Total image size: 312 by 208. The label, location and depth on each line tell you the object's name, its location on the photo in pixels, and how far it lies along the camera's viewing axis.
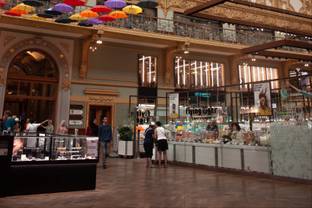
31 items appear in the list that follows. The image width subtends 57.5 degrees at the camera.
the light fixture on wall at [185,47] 14.82
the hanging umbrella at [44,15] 9.23
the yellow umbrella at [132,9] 8.80
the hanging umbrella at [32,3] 7.93
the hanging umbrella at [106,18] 9.26
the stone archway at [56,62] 12.58
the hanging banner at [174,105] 11.11
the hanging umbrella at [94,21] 9.46
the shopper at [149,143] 9.59
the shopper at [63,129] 9.50
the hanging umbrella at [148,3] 8.55
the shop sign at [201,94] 12.42
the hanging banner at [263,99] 7.73
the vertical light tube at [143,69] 15.76
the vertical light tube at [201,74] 17.22
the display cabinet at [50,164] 5.38
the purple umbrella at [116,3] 8.44
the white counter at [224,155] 7.68
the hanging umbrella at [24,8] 8.76
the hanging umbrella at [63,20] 9.81
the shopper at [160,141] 9.60
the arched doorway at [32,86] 13.06
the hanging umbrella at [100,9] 8.70
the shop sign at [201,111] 10.52
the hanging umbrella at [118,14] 9.09
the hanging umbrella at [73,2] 8.18
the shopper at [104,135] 9.25
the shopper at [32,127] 9.66
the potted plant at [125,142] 12.62
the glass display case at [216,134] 7.98
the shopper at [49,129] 10.25
